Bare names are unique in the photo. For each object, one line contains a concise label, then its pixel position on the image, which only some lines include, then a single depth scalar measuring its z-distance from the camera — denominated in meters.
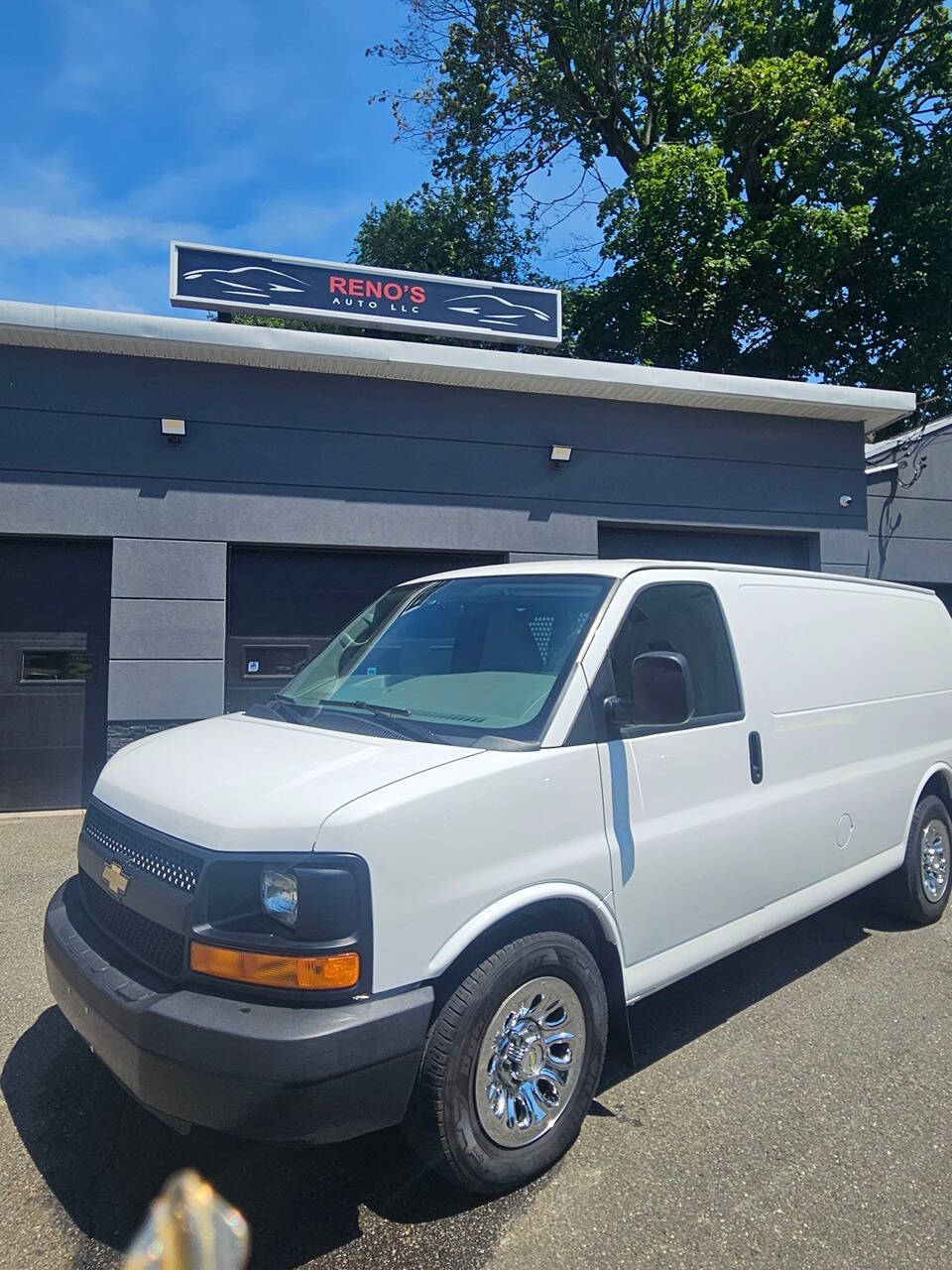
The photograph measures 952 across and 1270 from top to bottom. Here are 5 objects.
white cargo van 2.40
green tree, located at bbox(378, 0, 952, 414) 15.73
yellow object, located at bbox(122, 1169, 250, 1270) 2.44
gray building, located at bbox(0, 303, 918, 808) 7.98
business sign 8.73
